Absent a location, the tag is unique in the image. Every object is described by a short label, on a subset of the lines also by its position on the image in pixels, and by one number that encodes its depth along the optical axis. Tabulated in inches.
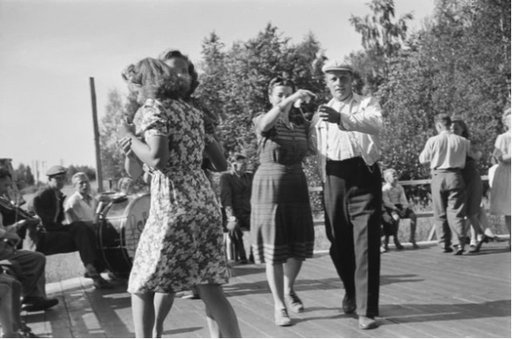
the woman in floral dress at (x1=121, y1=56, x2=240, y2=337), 130.8
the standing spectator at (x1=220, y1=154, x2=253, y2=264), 369.6
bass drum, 293.6
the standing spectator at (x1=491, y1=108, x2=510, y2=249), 341.7
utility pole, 791.1
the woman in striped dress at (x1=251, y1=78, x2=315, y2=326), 204.8
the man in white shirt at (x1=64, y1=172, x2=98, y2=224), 311.9
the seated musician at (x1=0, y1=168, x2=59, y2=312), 236.1
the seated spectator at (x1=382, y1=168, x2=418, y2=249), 409.4
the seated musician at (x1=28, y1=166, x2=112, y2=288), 293.1
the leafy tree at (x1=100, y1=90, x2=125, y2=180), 2311.8
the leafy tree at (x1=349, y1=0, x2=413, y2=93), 1775.3
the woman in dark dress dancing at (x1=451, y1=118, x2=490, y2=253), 368.8
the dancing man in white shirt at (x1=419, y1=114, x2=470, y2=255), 358.9
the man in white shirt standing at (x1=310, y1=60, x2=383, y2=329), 195.3
